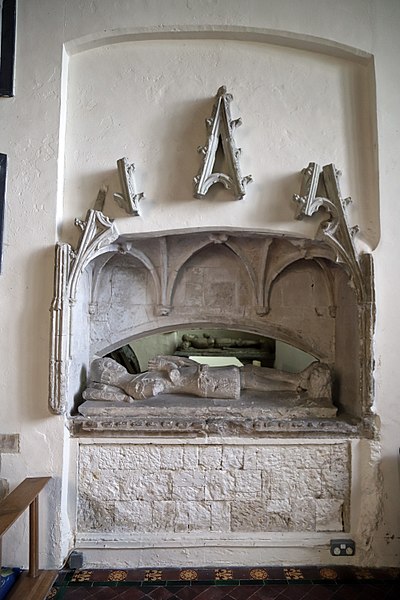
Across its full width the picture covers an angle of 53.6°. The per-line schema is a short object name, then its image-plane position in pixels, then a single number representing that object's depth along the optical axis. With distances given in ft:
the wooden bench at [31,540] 7.69
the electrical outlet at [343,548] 9.36
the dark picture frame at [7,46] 9.69
